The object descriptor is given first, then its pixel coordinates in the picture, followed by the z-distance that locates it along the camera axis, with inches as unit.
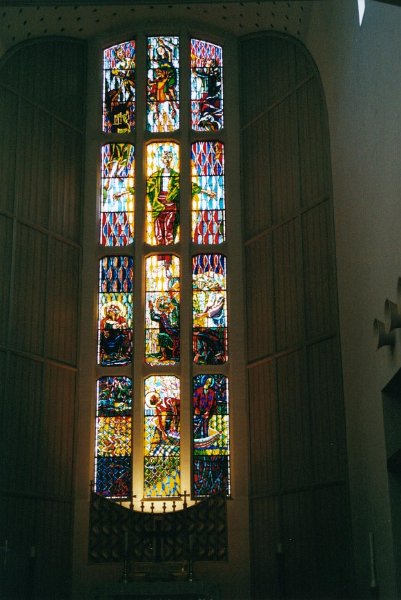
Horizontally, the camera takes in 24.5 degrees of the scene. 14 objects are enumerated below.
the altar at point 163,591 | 494.3
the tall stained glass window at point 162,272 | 566.9
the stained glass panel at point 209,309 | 585.0
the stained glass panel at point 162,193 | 610.5
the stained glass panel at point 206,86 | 631.2
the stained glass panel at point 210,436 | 560.1
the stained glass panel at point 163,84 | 633.6
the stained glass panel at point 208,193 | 609.3
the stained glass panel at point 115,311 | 586.9
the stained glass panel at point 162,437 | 561.9
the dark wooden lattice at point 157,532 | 532.4
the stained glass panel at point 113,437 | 560.1
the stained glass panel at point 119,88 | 633.0
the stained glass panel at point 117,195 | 610.9
